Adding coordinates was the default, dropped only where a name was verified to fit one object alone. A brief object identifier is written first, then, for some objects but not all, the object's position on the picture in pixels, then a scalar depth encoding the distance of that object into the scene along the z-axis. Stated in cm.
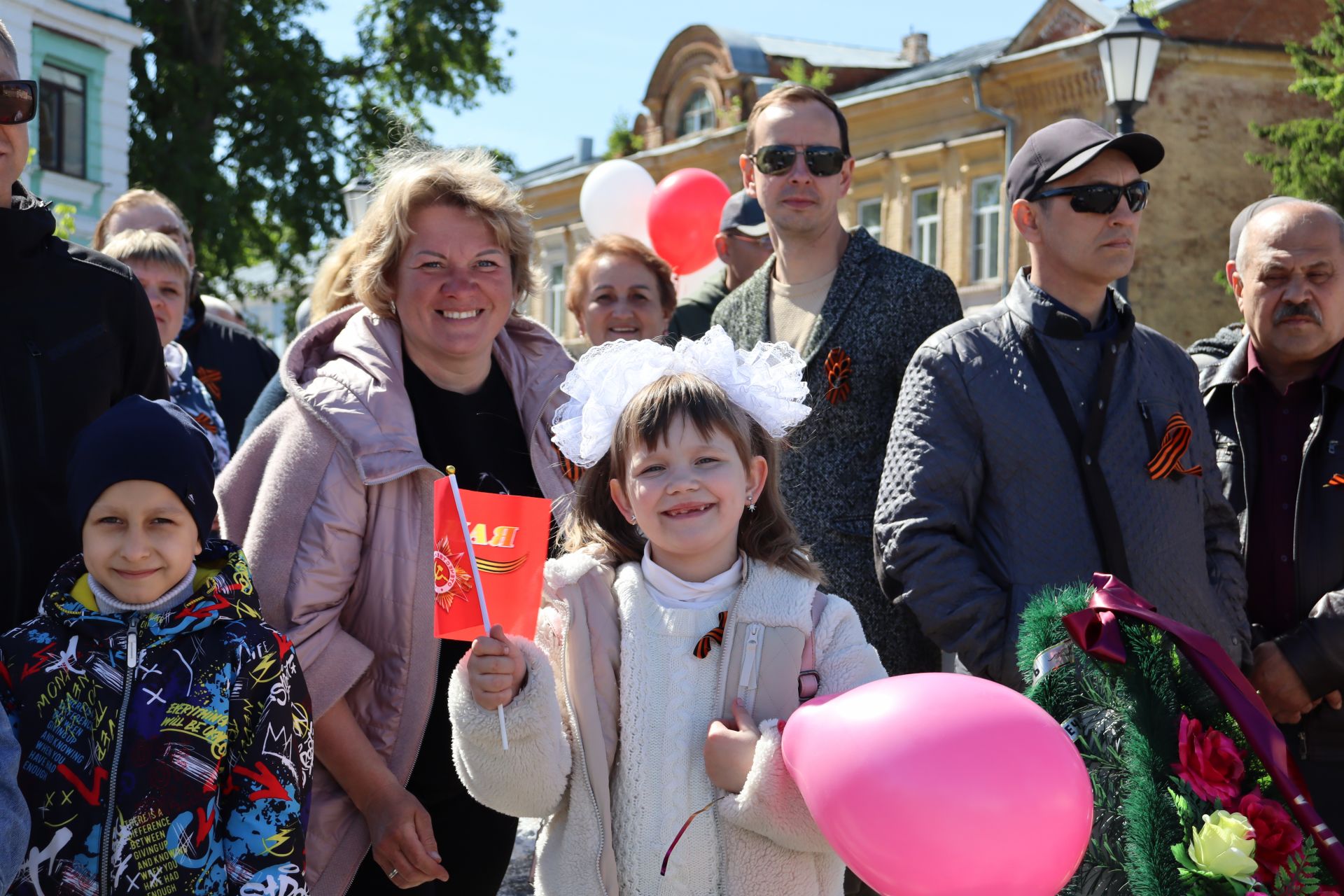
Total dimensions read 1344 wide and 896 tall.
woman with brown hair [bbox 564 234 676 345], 576
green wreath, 263
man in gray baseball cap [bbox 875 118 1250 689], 351
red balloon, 889
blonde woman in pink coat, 314
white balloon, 1078
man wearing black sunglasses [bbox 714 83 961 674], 412
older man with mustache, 394
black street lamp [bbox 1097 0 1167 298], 984
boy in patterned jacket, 265
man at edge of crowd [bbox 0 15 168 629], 300
